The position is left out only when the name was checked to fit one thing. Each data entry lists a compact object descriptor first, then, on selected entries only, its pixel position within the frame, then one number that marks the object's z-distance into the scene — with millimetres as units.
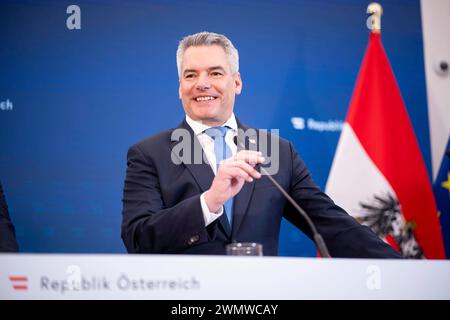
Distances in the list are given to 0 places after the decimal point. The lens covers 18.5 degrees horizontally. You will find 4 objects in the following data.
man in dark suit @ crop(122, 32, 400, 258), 4439
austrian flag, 5757
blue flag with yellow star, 5900
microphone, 3939
